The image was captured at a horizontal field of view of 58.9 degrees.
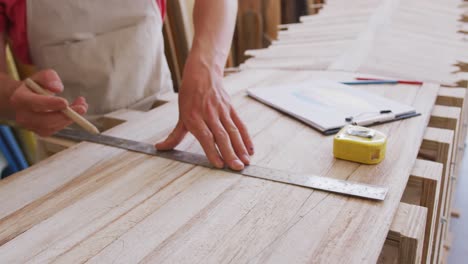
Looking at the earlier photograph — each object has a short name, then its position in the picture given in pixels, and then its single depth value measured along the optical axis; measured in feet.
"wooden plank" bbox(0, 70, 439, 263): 2.51
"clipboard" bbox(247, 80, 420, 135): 4.12
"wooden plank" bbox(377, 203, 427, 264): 2.61
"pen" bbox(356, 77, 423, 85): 5.24
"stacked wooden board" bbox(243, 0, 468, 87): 5.87
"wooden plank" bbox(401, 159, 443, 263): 3.22
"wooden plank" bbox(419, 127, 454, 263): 3.82
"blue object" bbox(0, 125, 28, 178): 6.37
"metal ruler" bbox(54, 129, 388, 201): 3.01
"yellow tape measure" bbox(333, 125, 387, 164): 3.33
